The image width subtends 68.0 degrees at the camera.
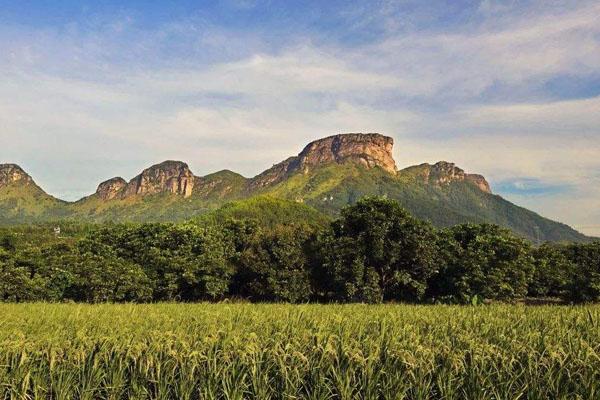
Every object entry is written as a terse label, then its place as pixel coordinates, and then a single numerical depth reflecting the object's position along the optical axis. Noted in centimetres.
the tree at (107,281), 3456
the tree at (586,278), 3472
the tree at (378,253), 3266
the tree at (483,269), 3319
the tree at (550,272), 4227
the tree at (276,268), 3544
